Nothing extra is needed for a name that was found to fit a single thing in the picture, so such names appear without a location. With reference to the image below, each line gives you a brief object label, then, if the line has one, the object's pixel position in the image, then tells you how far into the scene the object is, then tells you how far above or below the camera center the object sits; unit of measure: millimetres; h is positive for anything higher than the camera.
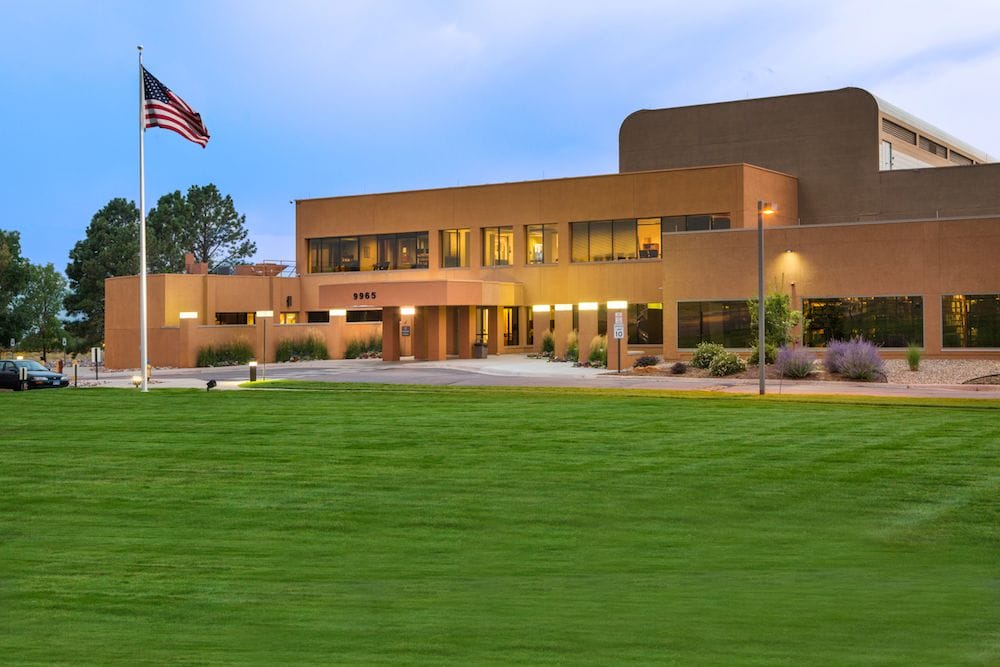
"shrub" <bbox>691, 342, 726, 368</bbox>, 44406 -651
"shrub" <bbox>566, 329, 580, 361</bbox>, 55281 -433
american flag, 36031 +7365
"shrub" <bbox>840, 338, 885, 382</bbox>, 39938 -972
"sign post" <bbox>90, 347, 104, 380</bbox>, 44812 -575
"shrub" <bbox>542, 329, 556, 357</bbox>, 61000 -252
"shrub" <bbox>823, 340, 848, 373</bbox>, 40875 -736
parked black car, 42406 -1356
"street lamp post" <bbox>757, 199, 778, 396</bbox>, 33122 +1062
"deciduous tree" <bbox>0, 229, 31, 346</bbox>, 80688 +4076
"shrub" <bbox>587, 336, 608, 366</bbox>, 50781 -630
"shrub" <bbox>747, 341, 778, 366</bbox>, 43219 -644
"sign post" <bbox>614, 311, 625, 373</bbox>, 45500 +405
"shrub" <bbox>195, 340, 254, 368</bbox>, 58312 -742
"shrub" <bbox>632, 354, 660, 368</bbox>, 47459 -978
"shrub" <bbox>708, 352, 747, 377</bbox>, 42781 -1054
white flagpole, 36719 +3403
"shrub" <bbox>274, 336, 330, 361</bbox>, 61500 -527
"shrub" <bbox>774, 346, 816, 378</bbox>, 40594 -938
